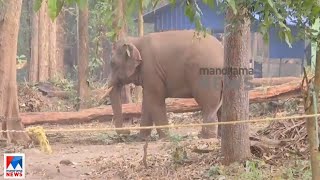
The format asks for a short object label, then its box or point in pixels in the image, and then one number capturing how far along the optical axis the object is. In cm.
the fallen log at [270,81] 1537
